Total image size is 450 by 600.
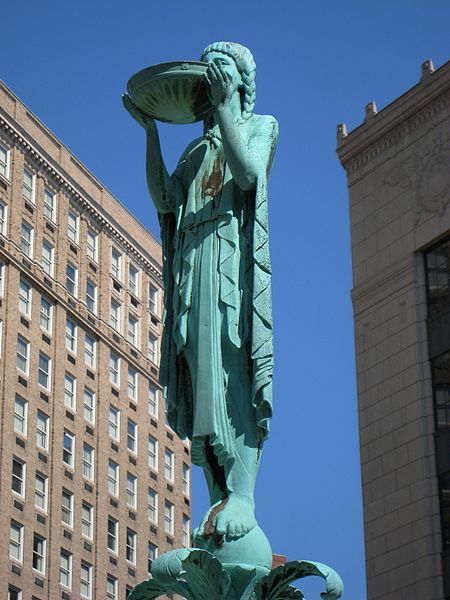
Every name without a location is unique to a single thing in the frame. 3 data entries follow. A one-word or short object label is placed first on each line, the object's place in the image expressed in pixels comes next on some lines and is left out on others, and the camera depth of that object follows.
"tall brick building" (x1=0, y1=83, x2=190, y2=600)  70.69
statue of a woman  9.35
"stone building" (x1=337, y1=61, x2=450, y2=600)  51.25
